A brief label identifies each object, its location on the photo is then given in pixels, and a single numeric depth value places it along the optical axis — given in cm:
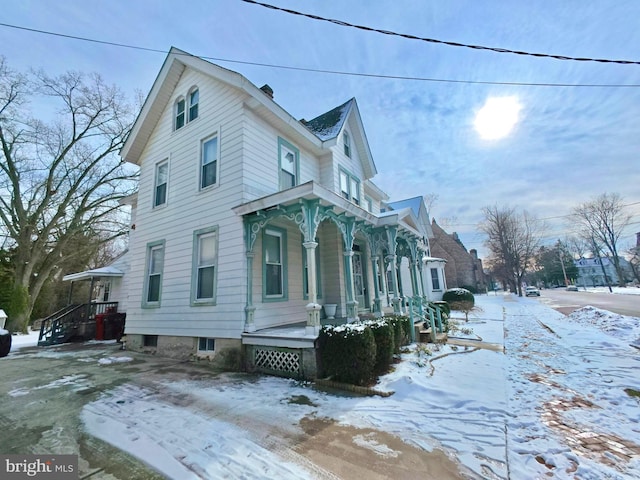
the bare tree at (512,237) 3634
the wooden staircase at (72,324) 1152
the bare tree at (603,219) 4047
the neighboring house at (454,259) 3342
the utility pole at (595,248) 4467
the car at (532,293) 3794
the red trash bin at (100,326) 1217
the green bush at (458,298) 1902
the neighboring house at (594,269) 7525
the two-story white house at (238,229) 652
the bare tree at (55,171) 1566
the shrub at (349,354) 501
